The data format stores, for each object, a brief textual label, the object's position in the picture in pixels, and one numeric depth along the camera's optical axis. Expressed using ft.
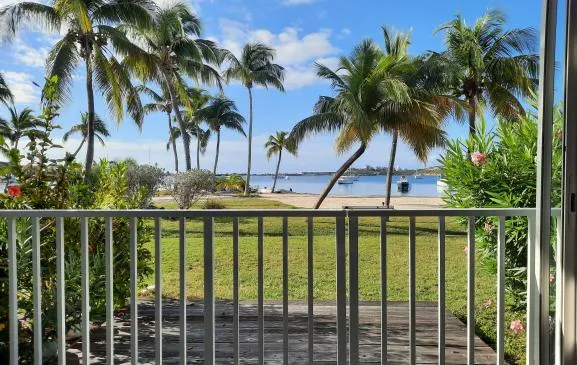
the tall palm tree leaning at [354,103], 32.76
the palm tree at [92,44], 29.27
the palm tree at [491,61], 33.58
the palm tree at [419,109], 33.91
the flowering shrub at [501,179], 7.18
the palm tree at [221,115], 63.36
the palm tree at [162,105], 49.63
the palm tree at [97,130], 57.84
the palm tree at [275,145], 46.27
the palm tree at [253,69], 44.77
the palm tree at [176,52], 33.27
